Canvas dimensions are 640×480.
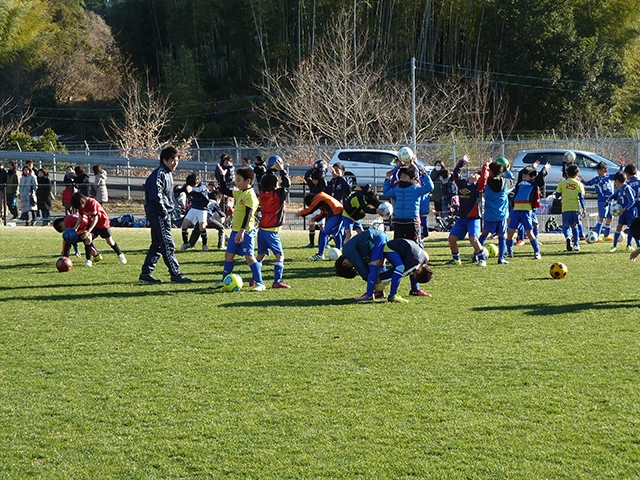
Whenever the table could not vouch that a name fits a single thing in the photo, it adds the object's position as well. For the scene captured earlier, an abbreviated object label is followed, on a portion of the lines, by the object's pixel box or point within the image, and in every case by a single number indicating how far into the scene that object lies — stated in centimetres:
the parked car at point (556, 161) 2873
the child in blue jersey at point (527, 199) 1501
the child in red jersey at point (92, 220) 1388
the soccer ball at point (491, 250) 1554
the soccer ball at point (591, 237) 1770
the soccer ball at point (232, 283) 1146
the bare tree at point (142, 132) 4169
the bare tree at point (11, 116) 4858
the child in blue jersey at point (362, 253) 998
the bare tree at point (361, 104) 3969
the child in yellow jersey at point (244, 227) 1123
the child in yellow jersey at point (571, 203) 1598
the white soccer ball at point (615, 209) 1434
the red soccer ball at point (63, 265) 1364
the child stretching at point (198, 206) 1612
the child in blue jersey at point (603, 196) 1812
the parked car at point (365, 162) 3072
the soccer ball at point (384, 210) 1012
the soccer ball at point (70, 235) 1396
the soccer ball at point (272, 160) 1630
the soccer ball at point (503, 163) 1413
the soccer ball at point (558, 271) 1243
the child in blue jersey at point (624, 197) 1527
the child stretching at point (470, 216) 1371
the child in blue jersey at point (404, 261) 998
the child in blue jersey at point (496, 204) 1410
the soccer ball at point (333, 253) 1497
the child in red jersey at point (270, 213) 1131
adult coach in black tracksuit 1198
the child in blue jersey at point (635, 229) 1074
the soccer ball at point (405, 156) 1244
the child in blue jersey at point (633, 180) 1533
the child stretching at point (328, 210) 1449
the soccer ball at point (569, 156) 1726
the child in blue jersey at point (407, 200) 1148
